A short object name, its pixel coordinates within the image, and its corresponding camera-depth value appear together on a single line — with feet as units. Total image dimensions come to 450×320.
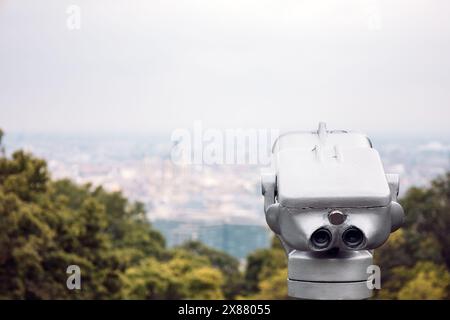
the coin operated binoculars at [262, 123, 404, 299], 19.58
